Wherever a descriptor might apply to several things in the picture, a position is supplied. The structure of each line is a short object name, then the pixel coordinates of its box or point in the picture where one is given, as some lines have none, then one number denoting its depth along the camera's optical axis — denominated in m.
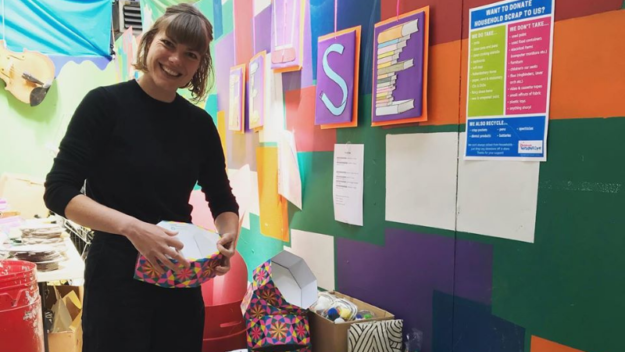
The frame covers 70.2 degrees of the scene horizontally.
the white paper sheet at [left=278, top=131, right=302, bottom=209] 2.00
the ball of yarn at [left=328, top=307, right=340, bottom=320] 1.50
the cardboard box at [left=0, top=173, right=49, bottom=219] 4.03
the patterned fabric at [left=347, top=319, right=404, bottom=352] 1.35
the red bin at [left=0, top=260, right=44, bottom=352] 1.49
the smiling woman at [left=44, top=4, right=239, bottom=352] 1.01
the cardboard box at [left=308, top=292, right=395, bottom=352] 1.39
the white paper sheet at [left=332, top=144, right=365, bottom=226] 1.64
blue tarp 4.62
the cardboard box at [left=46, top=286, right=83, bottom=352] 2.14
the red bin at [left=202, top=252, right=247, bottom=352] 1.74
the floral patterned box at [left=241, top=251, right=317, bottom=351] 1.45
